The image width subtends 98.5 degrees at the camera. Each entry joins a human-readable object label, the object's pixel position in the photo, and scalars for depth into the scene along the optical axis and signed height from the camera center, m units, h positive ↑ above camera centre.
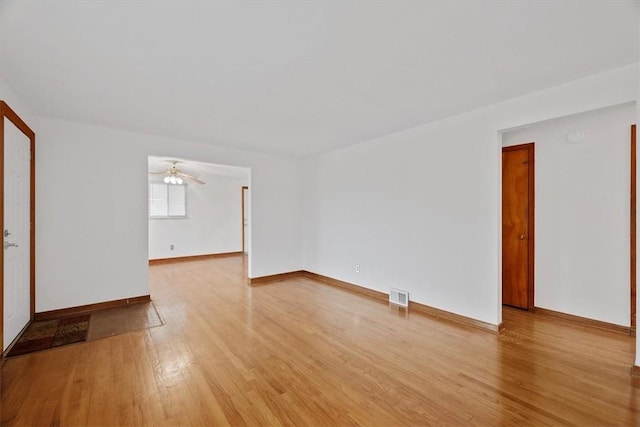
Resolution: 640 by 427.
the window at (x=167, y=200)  7.14 +0.36
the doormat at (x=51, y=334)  2.62 -1.27
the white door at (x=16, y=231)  2.53 -0.18
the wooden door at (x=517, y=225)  3.57 -0.16
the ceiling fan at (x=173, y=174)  6.16 +0.90
